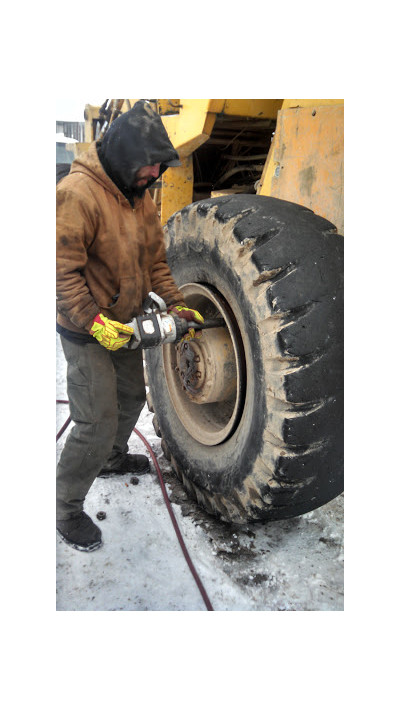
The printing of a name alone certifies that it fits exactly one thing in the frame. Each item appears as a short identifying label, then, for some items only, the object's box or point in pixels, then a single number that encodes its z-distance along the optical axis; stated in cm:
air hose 174
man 170
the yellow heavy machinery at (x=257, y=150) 172
